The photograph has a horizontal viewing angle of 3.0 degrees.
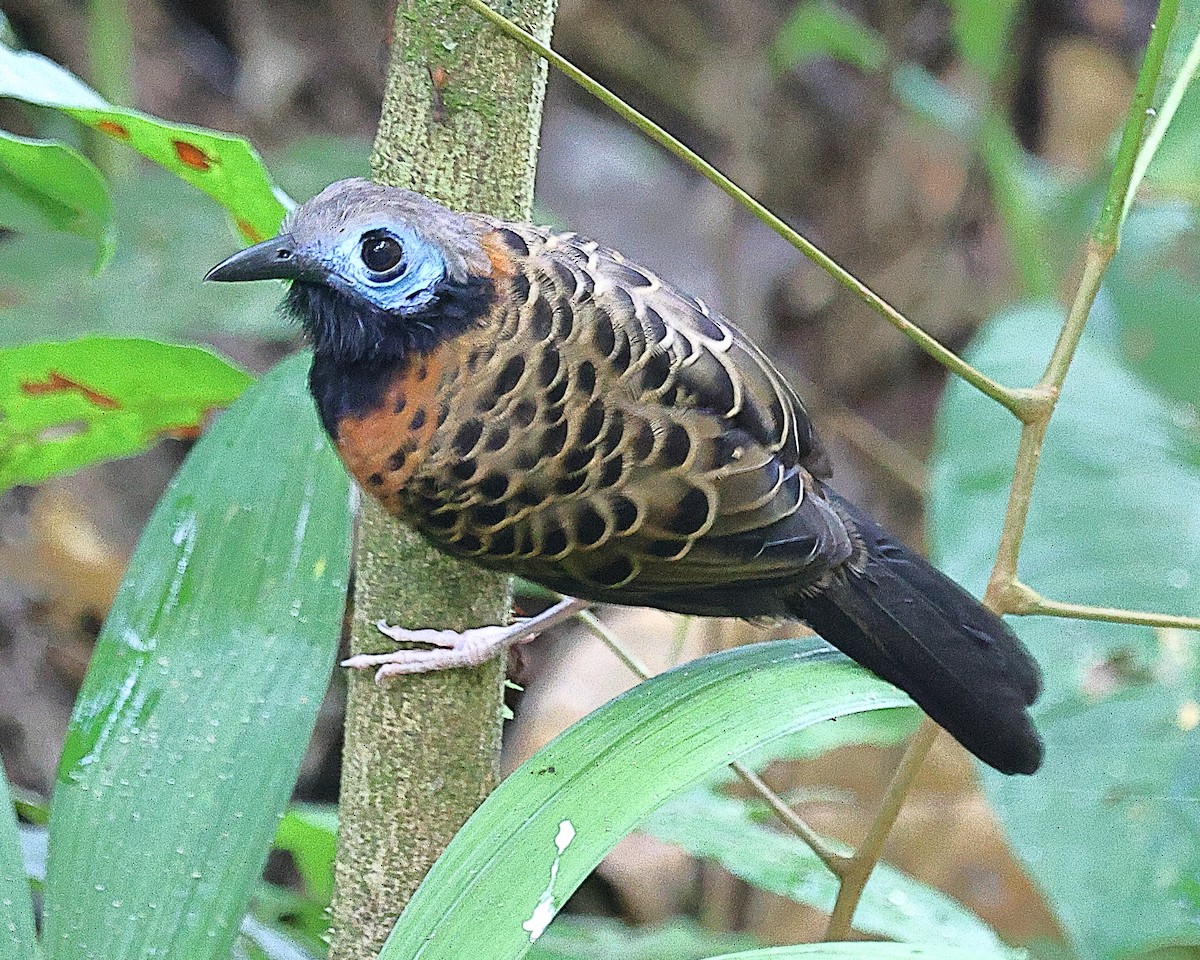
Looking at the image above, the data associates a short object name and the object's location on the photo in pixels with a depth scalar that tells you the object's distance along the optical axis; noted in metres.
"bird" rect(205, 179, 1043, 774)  4.46
